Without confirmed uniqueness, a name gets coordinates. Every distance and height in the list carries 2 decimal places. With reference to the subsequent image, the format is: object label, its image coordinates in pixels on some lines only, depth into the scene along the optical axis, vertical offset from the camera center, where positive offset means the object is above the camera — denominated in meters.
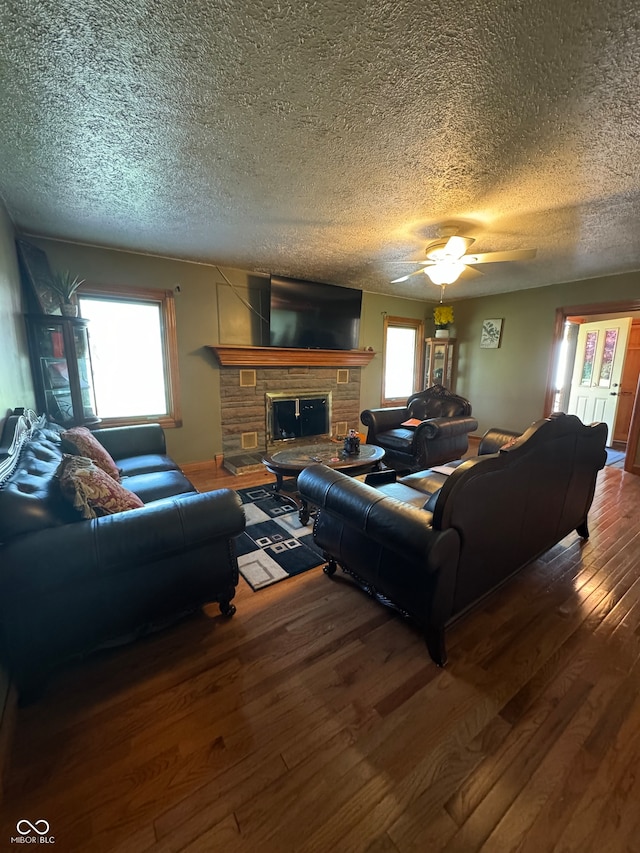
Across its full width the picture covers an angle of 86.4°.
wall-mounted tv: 4.40 +0.59
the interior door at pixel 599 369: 5.23 -0.13
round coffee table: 2.97 -0.91
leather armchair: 3.98 -0.86
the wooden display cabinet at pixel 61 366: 2.99 -0.09
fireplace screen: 4.74 -0.80
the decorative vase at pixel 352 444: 3.33 -0.82
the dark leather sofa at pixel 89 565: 1.29 -0.86
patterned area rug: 2.24 -1.36
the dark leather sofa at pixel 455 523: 1.44 -0.78
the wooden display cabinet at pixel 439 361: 5.89 -0.02
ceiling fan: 2.67 +0.83
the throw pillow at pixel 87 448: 2.27 -0.61
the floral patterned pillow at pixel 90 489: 1.44 -0.58
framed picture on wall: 5.54 +0.43
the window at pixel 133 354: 3.62 +0.04
